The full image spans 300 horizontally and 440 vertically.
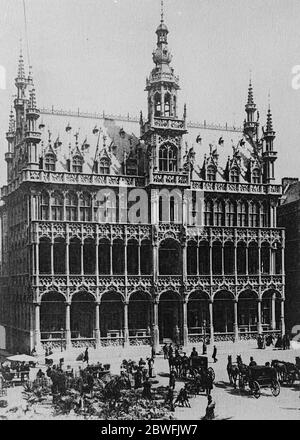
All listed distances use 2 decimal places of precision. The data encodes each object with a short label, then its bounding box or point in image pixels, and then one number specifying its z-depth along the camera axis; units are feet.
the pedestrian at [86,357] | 140.95
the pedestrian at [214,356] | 144.97
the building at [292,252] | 195.62
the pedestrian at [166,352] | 152.56
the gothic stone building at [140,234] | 166.09
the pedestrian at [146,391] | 101.30
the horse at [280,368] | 114.62
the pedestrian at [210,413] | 87.92
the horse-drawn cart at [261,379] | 104.58
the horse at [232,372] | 113.50
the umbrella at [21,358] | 125.70
